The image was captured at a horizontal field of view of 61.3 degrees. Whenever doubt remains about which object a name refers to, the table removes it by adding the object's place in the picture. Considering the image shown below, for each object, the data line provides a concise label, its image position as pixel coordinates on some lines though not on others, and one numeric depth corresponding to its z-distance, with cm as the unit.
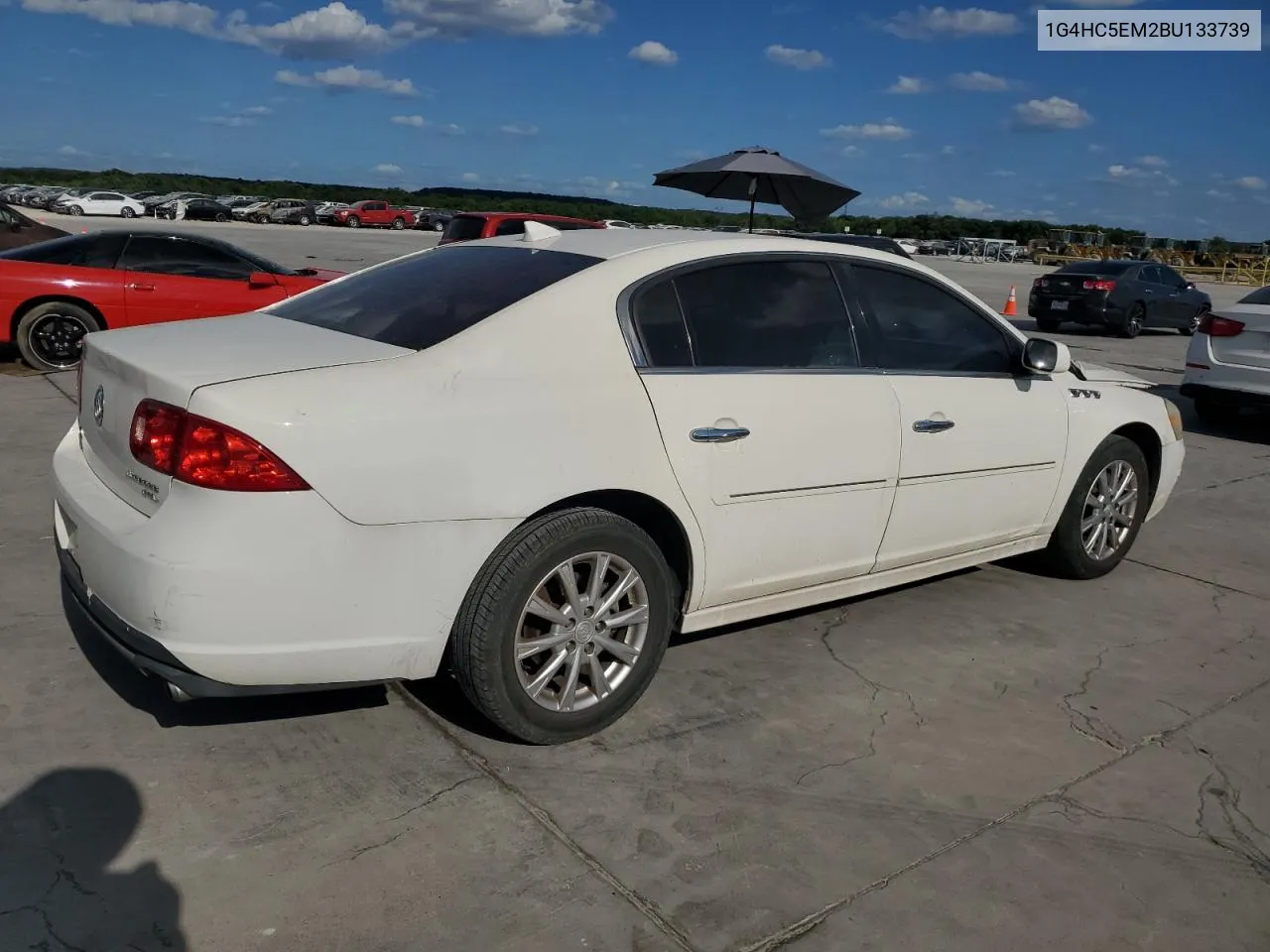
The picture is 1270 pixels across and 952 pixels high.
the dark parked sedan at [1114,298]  1870
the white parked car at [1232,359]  915
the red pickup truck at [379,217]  5869
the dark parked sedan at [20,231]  1465
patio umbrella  1318
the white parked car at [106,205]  5434
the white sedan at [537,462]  279
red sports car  938
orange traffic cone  2123
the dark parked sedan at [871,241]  1711
